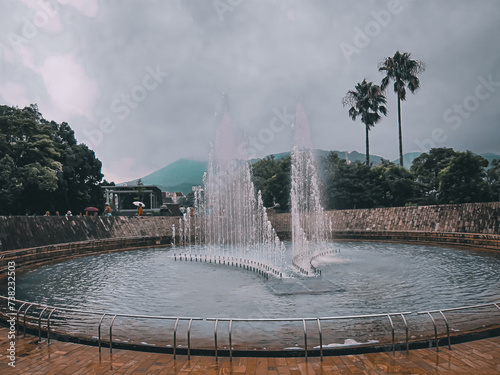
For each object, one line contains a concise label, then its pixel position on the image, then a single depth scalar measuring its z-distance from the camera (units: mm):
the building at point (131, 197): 52781
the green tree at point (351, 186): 37750
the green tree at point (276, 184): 44188
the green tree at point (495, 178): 32094
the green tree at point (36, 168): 29078
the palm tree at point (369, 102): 45688
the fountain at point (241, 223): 21875
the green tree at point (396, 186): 37031
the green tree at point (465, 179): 31297
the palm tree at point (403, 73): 43062
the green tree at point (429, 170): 36619
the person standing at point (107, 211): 33625
